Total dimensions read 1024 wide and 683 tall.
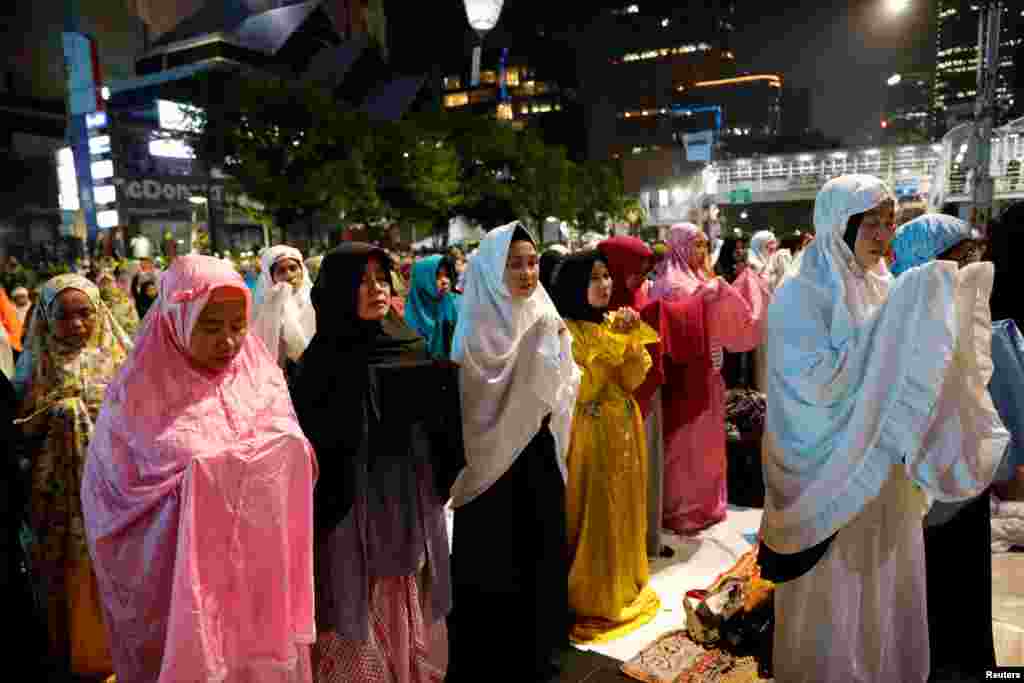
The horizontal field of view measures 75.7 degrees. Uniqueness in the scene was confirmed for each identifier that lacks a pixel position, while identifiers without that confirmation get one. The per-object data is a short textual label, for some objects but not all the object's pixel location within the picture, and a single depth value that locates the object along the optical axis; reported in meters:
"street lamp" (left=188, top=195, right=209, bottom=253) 24.30
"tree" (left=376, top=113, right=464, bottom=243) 19.11
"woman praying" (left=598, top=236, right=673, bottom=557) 3.51
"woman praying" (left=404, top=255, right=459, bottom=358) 5.31
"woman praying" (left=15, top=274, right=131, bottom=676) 2.74
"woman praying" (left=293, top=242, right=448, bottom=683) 2.19
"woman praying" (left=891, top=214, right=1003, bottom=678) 2.50
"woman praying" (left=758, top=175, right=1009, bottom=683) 2.18
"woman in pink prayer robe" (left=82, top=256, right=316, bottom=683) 1.74
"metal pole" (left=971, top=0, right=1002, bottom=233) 7.36
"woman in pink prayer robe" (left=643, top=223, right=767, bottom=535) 3.99
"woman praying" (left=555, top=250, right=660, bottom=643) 3.04
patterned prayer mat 2.68
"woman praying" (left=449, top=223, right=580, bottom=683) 2.58
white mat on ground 3.00
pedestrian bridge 30.34
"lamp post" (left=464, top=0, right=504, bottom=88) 5.92
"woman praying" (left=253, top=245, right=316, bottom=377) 4.30
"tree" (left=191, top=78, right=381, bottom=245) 15.94
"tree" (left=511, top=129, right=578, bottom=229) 24.22
